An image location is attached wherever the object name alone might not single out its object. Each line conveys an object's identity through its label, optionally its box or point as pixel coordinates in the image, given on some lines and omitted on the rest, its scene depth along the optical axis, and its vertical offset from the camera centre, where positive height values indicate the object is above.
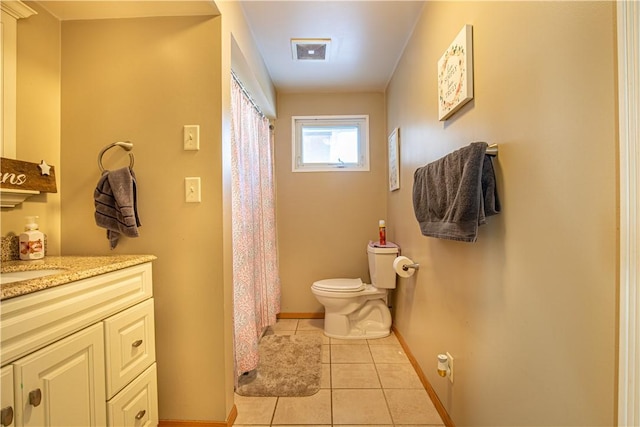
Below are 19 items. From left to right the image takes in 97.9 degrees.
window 2.84 +0.72
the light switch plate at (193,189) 1.33 +0.12
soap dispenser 1.16 -0.10
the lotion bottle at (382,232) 2.44 -0.18
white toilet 2.30 -0.76
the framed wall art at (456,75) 1.10 +0.58
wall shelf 1.10 +0.09
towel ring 1.29 +0.32
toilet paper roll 1.78 -0.36
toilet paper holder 1.75 -0.35
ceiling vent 1.96 +1.21
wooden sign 1.10 +0.18
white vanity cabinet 0.70 -0.42
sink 0.95 -0.21
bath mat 1.64 -1.04
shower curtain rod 1.74 +0.87
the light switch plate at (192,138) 1.34 +0.37
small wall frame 2.27 +0.42
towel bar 0.95 +0.20
